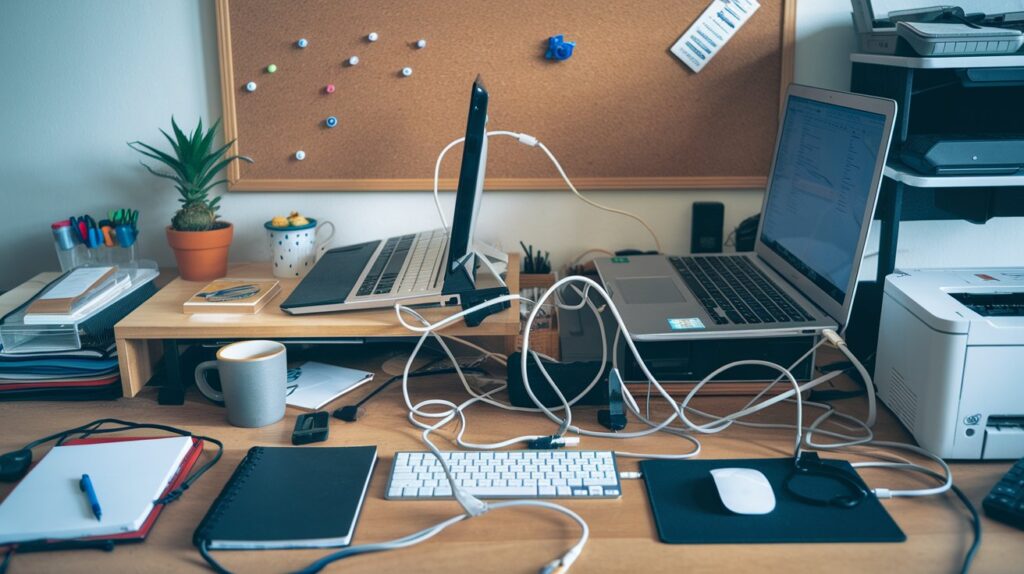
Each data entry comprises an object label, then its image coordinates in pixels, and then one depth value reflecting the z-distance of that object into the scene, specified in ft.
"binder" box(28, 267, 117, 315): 4.22
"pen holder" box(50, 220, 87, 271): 4.95
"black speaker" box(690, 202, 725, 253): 5.38
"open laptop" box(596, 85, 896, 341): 3.95
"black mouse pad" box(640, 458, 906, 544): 3.12
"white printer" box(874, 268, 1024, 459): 3.51
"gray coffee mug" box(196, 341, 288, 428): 3.89
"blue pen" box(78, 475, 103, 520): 3.17
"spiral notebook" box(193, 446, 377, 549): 3.11
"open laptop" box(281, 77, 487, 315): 3.86
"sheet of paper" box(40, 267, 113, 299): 4.33
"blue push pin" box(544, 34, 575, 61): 5.06
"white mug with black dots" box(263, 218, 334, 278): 4.91
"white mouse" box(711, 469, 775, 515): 3.26
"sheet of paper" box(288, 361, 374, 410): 4.27
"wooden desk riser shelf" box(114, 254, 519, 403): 4.22
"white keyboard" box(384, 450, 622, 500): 3.41
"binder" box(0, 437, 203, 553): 3.10
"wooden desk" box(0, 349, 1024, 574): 2.99
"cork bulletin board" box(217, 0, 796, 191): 5.08
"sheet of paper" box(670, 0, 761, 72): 5.06
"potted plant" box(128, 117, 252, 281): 4.87
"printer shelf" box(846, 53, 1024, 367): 4.09
